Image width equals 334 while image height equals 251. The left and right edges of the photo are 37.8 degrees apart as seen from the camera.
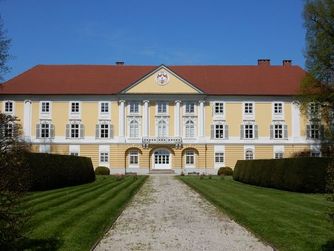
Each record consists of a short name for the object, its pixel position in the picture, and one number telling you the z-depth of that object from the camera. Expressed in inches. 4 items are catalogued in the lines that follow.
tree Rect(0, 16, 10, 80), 1149.4
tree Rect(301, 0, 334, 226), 1320.1
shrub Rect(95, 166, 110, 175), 1772.9
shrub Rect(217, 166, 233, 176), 1791.3
